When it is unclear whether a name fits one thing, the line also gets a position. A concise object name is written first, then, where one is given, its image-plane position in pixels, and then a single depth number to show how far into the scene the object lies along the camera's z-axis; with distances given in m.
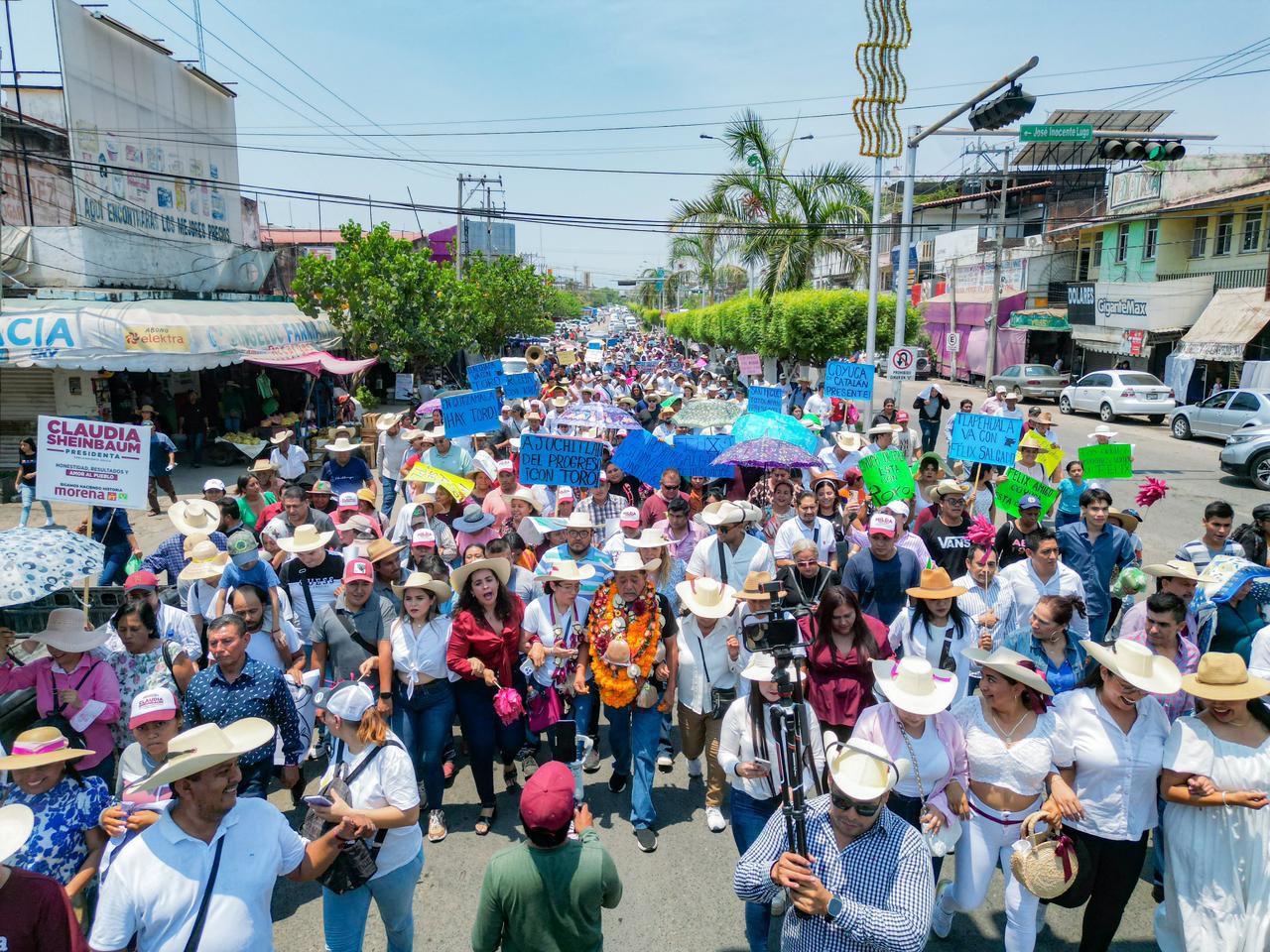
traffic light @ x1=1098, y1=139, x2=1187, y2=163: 12.03
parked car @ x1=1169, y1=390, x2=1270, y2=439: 18.19
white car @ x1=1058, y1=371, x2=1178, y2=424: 24.31
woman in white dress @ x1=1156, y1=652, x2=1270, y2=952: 3.30
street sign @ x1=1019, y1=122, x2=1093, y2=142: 11.68
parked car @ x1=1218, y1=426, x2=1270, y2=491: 14.78
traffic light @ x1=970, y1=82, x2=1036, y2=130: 10.52
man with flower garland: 4.88
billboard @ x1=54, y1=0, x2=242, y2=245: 19.05
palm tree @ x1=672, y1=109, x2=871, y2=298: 21.34
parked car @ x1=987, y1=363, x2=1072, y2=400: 30.91
